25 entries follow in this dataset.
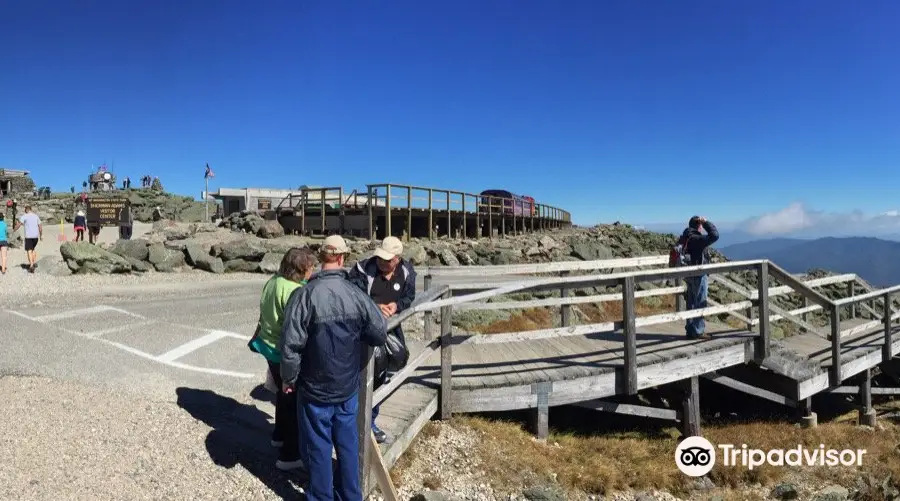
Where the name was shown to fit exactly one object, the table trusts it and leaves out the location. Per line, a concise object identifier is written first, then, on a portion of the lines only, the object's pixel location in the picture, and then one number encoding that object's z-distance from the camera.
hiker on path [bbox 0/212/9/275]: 13.31
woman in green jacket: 3.97
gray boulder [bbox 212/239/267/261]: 16.47
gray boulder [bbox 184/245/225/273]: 15.85
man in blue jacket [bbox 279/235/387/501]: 3.36
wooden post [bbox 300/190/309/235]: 23.98
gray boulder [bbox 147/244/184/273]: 15.24
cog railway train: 30.77
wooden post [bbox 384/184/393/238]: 20.80
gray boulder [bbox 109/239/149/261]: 15.18
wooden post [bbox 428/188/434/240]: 23.98
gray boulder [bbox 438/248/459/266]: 20.28
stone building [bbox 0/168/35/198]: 45.92
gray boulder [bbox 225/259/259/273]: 16.19
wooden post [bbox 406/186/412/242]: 22.33
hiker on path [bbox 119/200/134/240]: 20.75
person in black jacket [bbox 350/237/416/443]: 4.59
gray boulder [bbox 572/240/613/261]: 26.91
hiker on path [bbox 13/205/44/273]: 14.18
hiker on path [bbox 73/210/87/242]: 21.62
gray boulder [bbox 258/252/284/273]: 16.41
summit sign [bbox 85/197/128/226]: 21.69
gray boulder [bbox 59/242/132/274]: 13.80
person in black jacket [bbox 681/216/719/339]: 7.60
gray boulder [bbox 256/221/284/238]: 22.45
